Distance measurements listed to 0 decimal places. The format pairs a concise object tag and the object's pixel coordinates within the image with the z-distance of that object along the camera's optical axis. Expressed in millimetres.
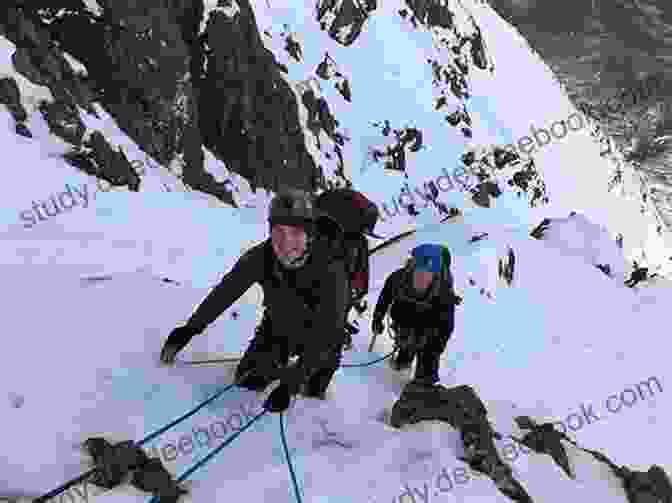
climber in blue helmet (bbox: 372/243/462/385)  7434
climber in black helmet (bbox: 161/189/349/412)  4484
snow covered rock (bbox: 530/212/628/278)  25344
